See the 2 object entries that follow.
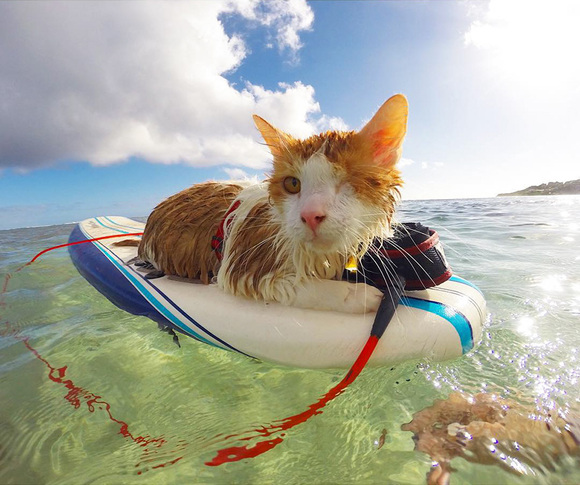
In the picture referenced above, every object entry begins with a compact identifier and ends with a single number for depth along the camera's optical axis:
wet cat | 0.24
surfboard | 0.29
